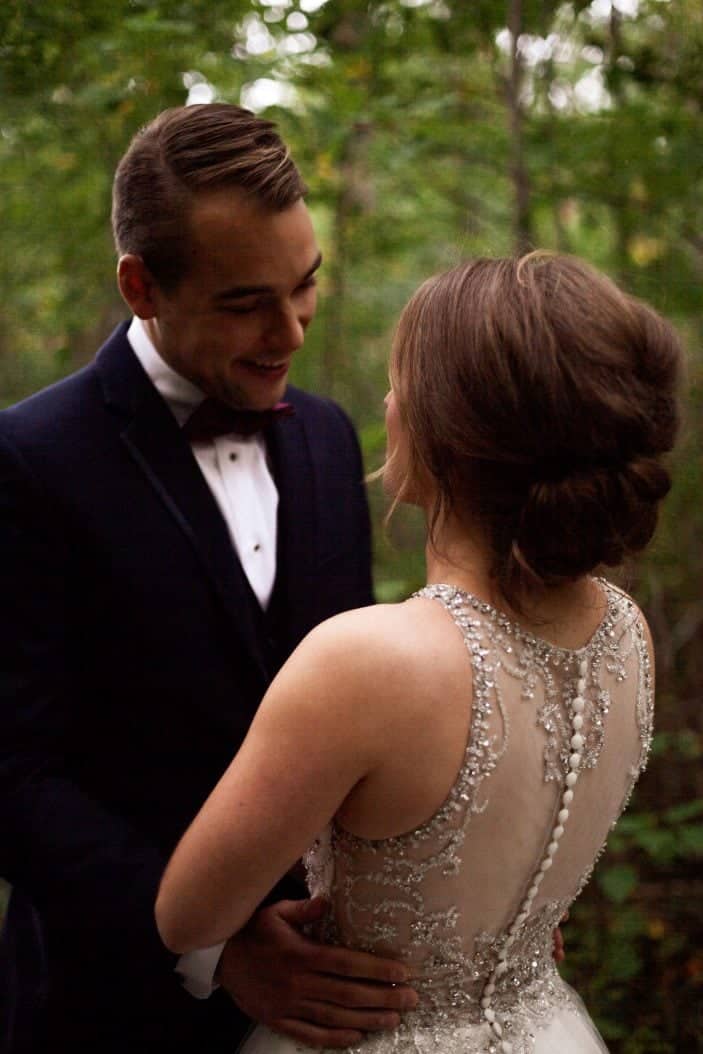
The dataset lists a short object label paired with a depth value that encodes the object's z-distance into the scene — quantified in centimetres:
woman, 135
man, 183
